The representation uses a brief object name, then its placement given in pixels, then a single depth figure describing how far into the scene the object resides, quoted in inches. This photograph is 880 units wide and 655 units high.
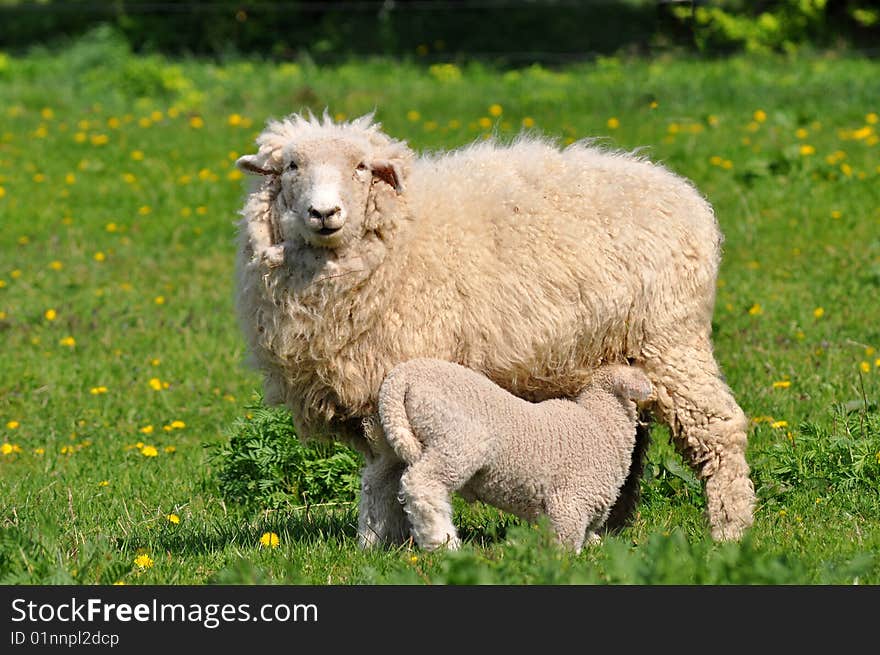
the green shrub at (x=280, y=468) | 494.6
